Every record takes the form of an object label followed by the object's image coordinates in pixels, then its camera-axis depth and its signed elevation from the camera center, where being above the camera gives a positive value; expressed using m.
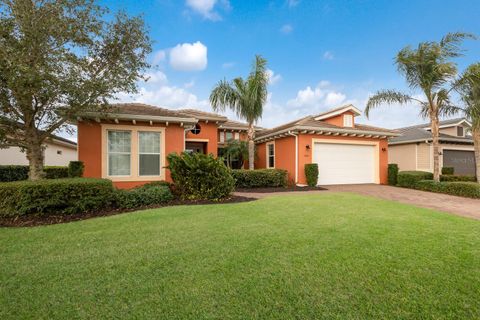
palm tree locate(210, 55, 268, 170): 12.39 +3.93
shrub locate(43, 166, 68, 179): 11.48 -0.41
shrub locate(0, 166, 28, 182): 12.06 -0.47
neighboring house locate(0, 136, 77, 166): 14.00 +0.73
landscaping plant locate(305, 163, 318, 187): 11.93 -0.59
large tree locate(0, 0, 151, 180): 5.77 +2.95
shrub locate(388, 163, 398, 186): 13.45 -0.70
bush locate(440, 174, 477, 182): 13.21 -0.96
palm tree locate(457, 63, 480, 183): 10.11 +3.43
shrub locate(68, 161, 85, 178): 8.55 -0.19
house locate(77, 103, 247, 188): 9.17 +0.94
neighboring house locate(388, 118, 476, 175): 16.31 +1.00
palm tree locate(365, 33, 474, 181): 10.30 +4.17
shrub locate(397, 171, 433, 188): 12.33 -0.85
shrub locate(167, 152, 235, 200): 7.48 -0.40
